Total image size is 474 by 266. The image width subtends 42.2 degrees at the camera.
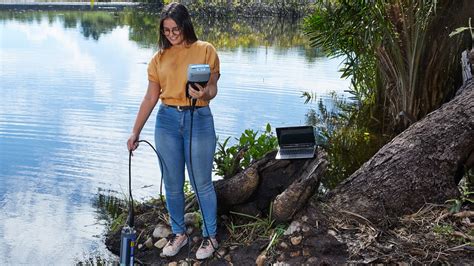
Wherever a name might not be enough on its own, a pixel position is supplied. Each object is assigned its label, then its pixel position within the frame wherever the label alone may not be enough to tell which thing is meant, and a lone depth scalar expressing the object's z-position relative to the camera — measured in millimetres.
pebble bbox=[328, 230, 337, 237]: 2963
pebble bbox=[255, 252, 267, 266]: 2975
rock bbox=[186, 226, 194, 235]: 3354
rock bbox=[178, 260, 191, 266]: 3098
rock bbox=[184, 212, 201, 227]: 3367
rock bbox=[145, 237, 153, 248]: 3383
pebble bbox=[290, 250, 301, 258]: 2941
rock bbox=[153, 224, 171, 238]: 3417
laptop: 3271
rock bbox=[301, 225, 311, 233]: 3004
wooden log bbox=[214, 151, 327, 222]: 3338
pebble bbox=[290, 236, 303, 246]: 2982
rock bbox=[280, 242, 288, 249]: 2994
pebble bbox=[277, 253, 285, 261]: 2943
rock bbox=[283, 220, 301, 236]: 3029
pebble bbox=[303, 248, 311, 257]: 2911
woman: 2818
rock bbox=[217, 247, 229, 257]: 3111
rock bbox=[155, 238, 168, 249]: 3340
